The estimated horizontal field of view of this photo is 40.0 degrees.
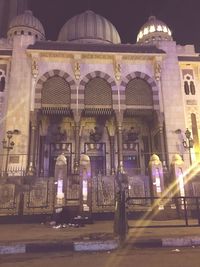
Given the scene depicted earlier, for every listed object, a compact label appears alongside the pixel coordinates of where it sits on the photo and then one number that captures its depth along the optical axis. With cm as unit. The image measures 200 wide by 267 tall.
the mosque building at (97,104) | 1716
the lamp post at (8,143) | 1585
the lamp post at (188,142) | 1648
